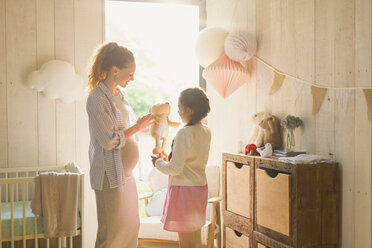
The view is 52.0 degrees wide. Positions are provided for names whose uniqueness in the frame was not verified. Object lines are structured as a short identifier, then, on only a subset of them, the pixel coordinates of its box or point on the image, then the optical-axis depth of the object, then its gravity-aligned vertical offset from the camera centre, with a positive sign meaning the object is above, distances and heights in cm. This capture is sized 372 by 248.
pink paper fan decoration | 256 +29
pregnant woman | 172 -14
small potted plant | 214 -5
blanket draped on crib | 231 -51
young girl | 191 -28
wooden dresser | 184 -45
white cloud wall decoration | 292 +29
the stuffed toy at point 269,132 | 231 -9
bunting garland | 171 +14
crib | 234 -62
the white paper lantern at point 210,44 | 262 +52
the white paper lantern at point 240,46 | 247 +47
